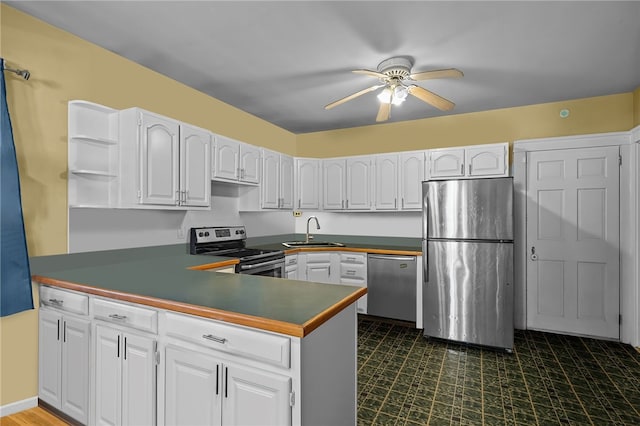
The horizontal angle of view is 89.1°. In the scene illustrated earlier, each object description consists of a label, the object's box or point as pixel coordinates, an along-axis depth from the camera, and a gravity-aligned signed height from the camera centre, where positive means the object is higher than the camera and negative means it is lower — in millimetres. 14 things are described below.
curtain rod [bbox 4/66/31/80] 1992 +877
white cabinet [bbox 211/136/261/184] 3230 +564
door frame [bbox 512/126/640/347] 3297 +76
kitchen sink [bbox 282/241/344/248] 4286 -399
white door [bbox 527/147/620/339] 3479 -290
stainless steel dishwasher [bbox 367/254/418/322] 3746 -845
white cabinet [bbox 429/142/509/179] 3686 +629
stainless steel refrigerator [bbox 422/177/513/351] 3172 -461
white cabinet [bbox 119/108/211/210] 2475 +428
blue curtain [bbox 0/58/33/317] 1907 -87
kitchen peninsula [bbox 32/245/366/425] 1268 -618
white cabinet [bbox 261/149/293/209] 3951 +437
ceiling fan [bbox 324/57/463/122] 2604 +1062
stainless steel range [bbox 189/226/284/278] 3084 -375
